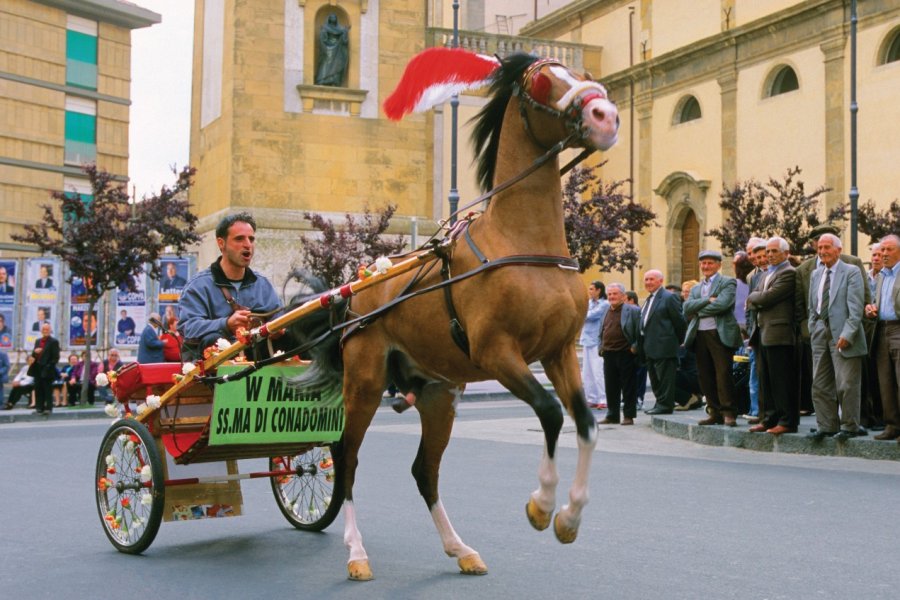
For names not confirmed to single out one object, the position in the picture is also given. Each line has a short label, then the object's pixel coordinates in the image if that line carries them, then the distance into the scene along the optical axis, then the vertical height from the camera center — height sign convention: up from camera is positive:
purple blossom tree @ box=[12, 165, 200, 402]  25.36 +2.22
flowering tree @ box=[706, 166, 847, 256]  29.08 +3.18
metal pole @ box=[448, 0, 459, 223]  29.34 +4.49
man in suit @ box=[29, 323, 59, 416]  22.27 -0.80
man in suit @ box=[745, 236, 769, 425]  13.80 +0.86
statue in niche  35.47 +8.72
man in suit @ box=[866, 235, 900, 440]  12.20 +0.10
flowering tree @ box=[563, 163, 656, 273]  33.41 +3.49
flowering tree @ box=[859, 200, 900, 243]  27.92 +2.92
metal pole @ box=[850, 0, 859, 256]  27.68 +4.75
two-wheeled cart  7.08 -0.71
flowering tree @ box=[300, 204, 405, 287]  29.72 +2.29
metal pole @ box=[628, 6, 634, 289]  42.12 +9.01
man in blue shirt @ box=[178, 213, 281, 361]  7.50 +0.27
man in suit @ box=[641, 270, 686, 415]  16.95 +0.21
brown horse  5.63 +0.11
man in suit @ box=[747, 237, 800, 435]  13.09 +0.12
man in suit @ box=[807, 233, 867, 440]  12.16 +0.00
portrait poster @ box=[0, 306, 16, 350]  26.28 +0.10
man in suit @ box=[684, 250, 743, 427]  14.57 +0.03
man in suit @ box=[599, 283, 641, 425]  17.38 -0.30
